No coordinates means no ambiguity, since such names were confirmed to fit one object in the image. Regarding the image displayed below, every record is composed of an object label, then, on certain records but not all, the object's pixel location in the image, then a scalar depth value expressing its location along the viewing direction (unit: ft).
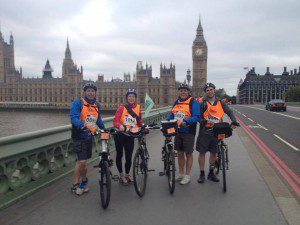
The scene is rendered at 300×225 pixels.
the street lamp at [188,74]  91.18
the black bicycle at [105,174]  14.96
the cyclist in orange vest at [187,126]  19.29
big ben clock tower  411.13
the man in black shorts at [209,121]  19.76
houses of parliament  408.67
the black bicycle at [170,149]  17.21
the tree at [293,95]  364.17
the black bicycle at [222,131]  18.49
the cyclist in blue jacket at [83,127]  16.69
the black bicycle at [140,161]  16.78
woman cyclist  19.29
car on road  115.49
